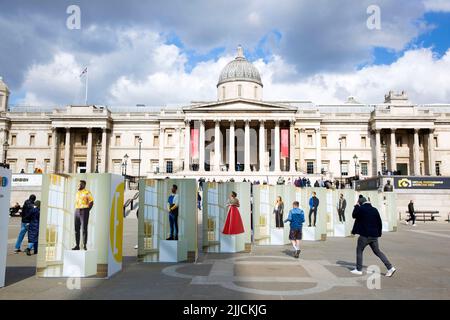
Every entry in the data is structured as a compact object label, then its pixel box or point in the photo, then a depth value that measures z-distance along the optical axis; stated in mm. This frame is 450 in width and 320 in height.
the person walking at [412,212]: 27781
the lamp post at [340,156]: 57200
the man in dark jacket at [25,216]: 14016
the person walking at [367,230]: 10125
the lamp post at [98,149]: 61519
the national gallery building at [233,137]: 56438
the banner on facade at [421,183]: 35438
